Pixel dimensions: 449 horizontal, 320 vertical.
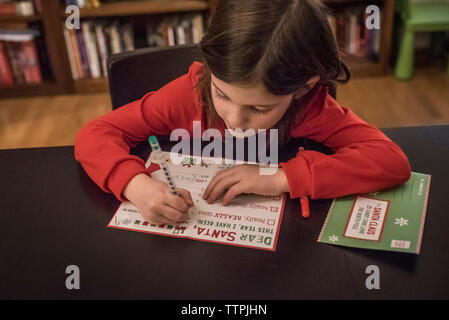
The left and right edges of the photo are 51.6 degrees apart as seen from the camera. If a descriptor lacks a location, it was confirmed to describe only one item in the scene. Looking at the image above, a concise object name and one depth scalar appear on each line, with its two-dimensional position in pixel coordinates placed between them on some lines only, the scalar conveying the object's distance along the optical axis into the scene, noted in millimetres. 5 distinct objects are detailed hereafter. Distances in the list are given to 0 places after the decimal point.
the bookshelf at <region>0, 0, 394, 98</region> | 2537
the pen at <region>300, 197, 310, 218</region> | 811
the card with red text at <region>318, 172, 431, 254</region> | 748
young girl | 782
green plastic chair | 2508
